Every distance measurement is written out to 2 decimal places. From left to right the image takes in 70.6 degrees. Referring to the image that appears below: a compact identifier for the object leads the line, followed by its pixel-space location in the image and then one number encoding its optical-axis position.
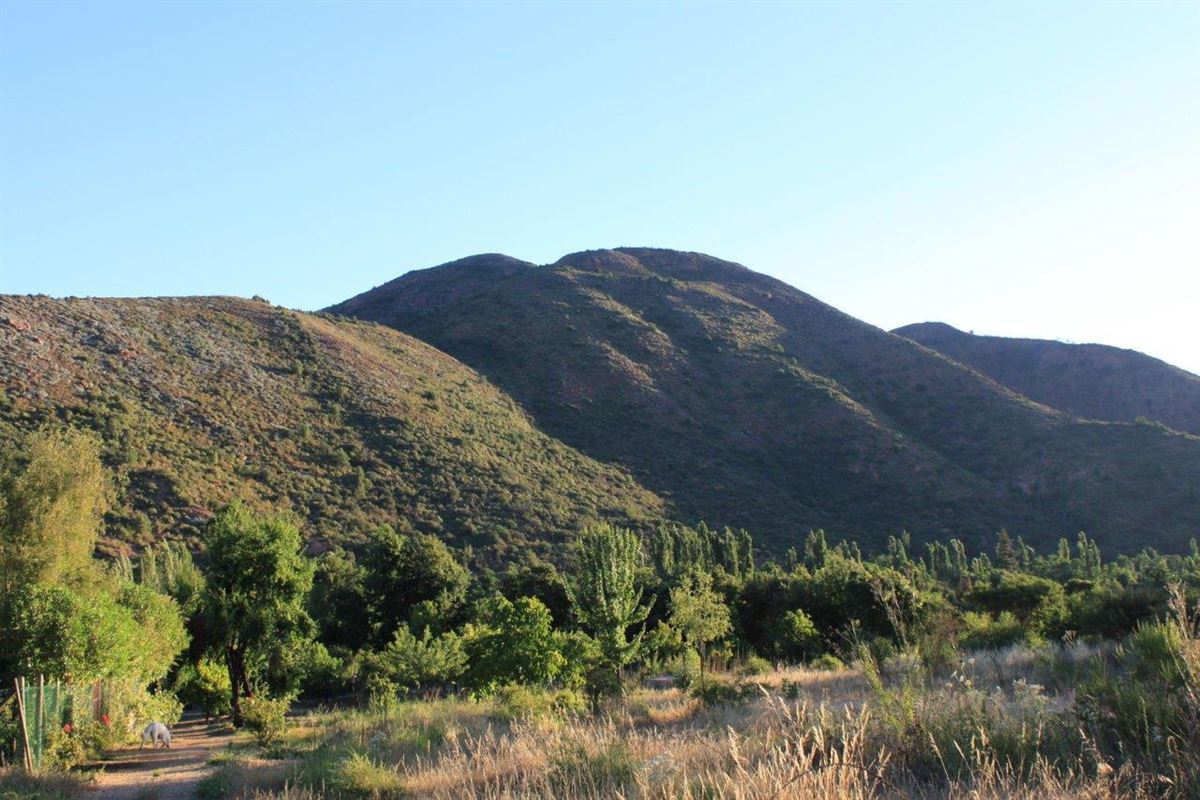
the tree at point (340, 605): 38.94
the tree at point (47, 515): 21.64
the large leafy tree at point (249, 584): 23.06
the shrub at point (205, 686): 28.70
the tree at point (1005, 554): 47.68
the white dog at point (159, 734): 19.28
